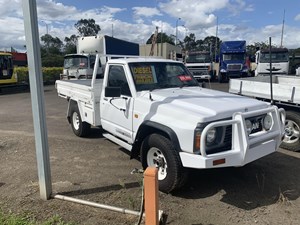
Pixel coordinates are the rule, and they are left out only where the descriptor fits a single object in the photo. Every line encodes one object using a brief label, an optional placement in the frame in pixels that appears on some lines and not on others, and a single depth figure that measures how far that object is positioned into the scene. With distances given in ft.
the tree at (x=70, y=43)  145.96
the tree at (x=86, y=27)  236.02
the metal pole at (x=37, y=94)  9.05
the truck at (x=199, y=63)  60.20
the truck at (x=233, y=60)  60.24
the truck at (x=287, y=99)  14.88
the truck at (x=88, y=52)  46.97
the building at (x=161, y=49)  108.47
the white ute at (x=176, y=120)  9.26
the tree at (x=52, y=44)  153.71
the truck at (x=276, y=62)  53.16
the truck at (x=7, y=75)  47.50
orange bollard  7.29
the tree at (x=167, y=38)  193.14
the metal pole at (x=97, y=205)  9.11
